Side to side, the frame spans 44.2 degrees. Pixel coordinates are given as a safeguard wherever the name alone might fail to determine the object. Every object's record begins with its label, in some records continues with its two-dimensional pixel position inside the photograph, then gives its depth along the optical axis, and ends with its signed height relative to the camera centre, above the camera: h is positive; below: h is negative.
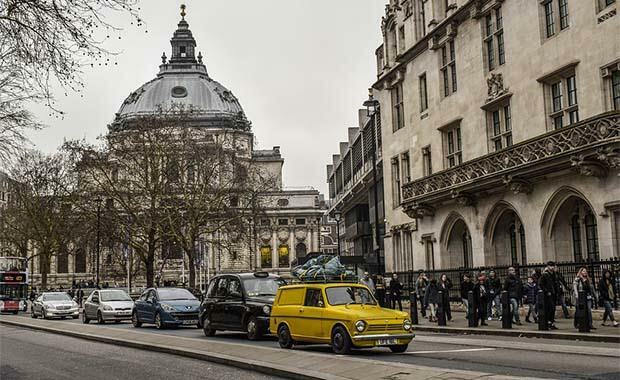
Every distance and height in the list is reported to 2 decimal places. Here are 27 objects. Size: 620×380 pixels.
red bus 53.84 +0.35
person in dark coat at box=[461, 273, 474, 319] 25.92 -0.47
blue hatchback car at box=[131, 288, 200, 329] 27.39 -0.87
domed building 124.56 +20.91
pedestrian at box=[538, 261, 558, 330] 21.50 -0.69
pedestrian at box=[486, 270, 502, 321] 26.02 -0.72
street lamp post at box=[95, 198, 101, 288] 52.95 +4.45
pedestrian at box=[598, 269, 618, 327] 21.59 -0.74
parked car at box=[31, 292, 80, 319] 40.50 -0.99
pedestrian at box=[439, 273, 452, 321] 26.67 -0.62
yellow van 15.85 -0.88
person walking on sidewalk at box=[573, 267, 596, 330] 20.16 -0.50
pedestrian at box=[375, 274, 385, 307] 32.16 -0.64
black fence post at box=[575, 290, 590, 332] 19.86 -1.17
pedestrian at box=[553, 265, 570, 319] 24.39 -0.59
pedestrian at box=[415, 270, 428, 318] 30.58 -0.54
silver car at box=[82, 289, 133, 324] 33.75 -0.91
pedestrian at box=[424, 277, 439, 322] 27.78 -0.73
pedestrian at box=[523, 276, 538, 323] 24.65 -0.78
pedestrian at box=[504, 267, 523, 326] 23.97 -0.57
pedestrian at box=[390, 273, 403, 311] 32.06 -0.53
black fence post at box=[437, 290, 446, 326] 25.63 -1.21
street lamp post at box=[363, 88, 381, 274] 36.36 +5.27
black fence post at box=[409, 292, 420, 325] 26.43 -1.16
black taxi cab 21.05 -0.61
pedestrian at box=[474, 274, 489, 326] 24.69 -0.85
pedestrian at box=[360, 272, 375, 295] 32.28 -0.16
